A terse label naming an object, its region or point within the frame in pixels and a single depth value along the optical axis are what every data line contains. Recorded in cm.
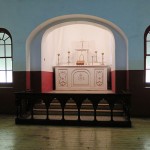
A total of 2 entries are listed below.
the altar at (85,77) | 954
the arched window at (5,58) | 798
